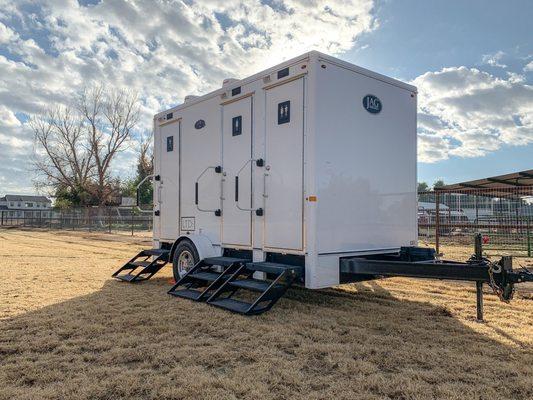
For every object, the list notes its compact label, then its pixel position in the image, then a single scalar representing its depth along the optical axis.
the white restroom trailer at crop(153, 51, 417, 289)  5.43
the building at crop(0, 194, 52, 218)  92.31
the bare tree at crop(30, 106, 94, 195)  41.12
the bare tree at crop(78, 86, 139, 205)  40.91
